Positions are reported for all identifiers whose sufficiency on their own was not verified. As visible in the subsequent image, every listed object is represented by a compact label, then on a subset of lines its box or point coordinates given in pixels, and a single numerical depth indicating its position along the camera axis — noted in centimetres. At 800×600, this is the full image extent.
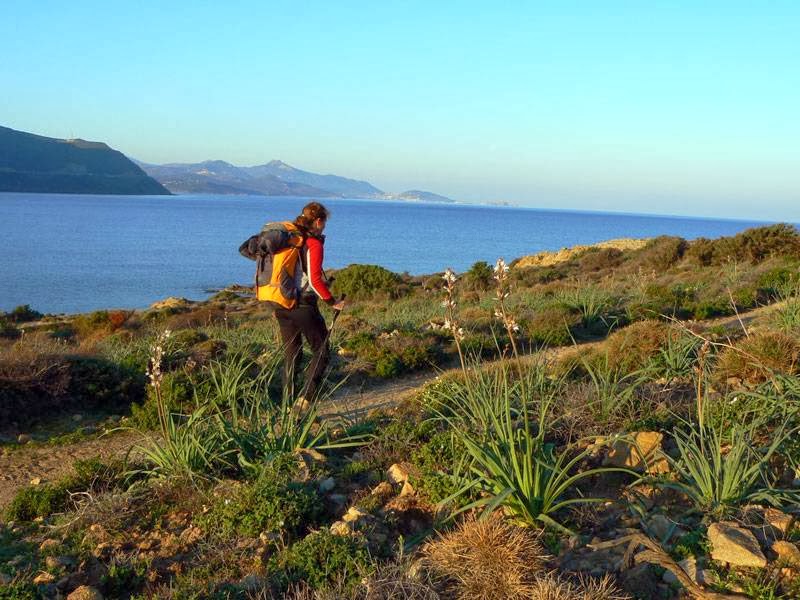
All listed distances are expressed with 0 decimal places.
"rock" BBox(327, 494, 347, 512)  501
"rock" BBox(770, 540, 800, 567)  370
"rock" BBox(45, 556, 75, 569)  439
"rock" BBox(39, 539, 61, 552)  471
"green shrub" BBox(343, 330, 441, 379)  995
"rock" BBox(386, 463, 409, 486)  521
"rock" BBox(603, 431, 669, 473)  494
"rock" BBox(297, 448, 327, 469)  553
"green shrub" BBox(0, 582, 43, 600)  383
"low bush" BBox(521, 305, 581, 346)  1120
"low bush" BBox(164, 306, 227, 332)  2202
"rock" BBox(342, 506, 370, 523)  456
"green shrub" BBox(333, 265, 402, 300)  2883
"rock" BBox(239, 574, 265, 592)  392
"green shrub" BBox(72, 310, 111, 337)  2175
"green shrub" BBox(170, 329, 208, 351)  1042
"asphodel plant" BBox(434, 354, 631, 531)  428
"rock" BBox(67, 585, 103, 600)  392
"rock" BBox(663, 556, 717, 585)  369
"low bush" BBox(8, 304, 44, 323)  2945
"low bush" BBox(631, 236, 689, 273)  3069
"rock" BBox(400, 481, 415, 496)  498
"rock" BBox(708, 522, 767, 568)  367
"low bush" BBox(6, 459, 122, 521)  537
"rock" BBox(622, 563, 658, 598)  366
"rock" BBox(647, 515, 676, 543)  409
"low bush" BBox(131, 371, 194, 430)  759
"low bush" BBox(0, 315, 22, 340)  2179
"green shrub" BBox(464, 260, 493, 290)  2768
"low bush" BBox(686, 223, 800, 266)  2498
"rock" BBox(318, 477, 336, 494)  518
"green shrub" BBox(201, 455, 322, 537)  459
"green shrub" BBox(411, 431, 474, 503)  470
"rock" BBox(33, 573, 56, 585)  419
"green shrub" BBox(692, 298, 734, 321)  1274
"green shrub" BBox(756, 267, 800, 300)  1399
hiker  678
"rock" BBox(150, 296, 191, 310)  3085
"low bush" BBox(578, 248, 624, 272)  3541
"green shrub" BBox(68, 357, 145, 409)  865
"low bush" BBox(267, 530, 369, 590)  392
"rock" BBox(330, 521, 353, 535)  433
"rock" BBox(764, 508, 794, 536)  403
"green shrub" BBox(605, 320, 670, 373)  823
